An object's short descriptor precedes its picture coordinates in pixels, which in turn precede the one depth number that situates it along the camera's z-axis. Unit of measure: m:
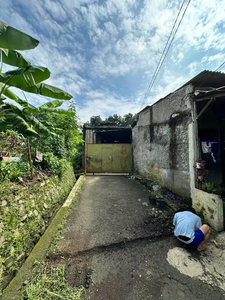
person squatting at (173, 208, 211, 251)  2.56
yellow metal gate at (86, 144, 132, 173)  9.32
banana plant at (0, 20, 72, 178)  2.59
